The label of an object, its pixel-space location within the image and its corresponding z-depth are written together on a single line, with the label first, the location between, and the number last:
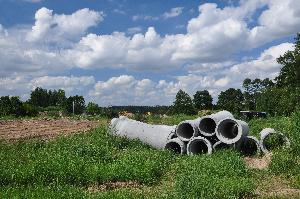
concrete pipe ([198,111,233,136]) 16.12
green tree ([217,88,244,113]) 75.38
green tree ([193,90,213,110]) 77.88
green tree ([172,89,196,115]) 56.88
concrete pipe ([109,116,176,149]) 16.75
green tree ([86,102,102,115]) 50.94
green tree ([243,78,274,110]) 70.44
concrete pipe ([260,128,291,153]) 15.52
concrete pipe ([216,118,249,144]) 15.31
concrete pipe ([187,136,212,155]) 15.49
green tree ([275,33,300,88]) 47.95
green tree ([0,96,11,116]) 42.94
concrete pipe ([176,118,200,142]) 16.11
